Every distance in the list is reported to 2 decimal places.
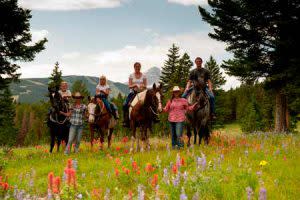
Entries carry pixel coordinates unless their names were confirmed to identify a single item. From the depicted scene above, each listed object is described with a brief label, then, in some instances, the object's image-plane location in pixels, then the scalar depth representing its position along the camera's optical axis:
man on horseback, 13.12
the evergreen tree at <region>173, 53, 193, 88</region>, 59.78
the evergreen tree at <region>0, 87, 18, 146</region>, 67.91
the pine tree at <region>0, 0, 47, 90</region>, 25.75
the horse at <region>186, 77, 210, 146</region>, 13.10
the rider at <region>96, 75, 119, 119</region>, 14.31
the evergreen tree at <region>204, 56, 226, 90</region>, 69.48
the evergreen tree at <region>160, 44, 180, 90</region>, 79.70
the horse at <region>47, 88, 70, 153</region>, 14.05
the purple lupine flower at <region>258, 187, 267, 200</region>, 3.41
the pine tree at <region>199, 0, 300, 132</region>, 22.44
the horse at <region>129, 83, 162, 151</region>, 12.58
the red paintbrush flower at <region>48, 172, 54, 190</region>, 3.63
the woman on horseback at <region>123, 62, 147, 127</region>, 13.27
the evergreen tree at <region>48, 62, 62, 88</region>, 57.53
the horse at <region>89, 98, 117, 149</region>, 14.59
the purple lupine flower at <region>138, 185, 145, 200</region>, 3.40
